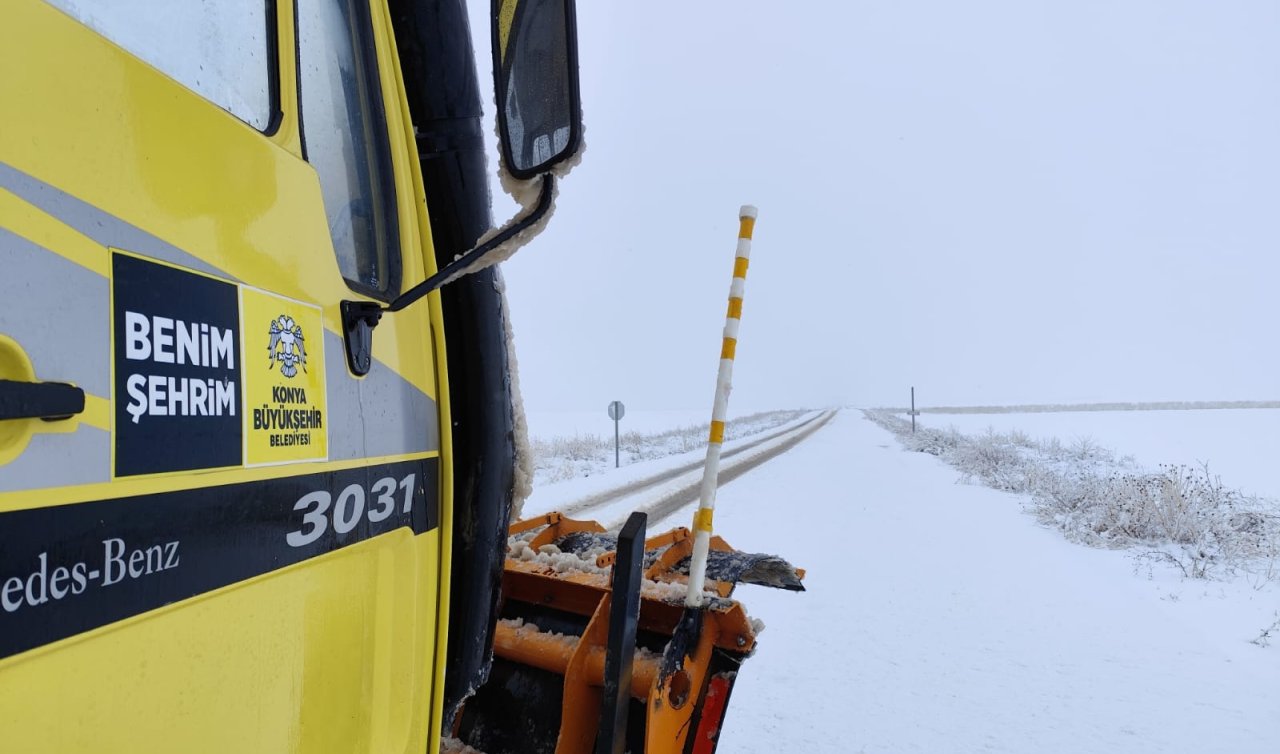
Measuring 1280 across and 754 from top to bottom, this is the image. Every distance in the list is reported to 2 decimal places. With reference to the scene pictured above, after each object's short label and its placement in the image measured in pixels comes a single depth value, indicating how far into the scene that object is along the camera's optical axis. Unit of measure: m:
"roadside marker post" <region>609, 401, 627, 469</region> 16.58
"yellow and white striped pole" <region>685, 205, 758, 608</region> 2.39
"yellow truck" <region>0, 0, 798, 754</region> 0.74
